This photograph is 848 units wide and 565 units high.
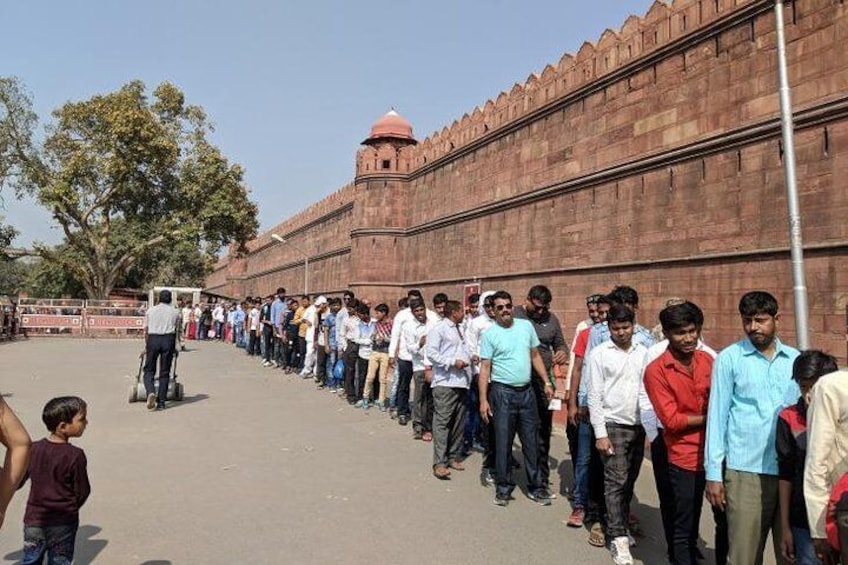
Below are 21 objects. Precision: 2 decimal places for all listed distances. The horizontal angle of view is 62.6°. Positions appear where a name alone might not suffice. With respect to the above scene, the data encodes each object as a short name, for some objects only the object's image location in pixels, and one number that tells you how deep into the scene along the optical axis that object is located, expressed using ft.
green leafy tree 86.99
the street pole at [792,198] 20.47
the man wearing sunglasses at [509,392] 15.57
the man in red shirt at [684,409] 10.32
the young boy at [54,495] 9.24
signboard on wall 59.47
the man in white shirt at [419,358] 23.07
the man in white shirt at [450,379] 18.70
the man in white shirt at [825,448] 7.36
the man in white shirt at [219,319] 82.38
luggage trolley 28.63
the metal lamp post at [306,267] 110.79
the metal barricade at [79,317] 75.87
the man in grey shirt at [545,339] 17.10
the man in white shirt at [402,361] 25.75
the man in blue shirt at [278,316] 44.65
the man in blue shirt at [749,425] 9.03
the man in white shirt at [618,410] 12.34
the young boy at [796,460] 8.36
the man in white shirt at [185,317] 78.79
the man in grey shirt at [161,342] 26.81
